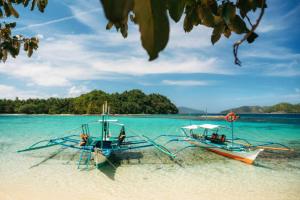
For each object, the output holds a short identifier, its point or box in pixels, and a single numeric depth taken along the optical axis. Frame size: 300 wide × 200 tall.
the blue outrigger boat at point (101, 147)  7.20
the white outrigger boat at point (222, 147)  8.47
